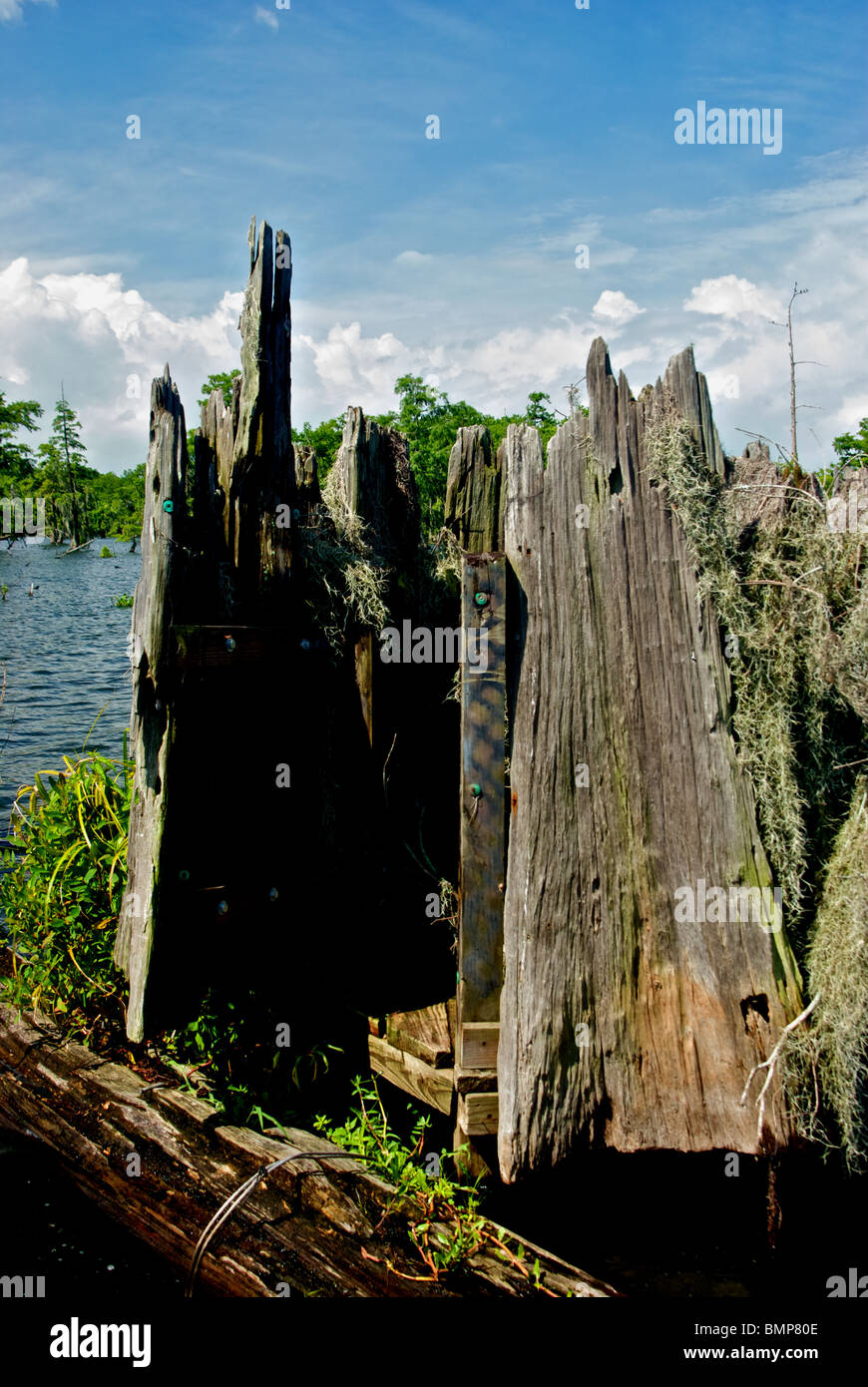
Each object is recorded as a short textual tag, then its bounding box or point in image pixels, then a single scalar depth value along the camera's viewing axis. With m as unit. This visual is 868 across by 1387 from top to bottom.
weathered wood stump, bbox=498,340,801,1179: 3.40
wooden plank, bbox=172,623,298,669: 3.99
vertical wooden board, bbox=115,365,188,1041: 3.94
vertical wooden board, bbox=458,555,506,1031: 3.80
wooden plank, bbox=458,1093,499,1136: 3.70
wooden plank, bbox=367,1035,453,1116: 4.12
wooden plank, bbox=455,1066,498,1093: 3.72
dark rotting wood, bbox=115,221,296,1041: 4.02
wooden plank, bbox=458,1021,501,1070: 3.73
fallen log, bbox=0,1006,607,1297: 3.52
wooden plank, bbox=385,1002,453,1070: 4.16
